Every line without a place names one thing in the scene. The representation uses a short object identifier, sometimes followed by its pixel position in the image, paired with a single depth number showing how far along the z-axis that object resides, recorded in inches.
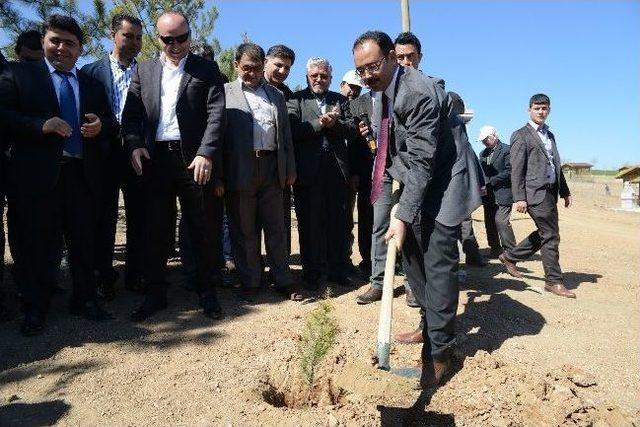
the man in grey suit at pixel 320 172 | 187.2
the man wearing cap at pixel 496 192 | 271.6
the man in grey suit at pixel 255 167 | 165.5
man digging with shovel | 115.7
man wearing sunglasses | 147.7
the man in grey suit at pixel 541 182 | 201.9
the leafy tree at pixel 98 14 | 307.9
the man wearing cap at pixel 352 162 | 200.4
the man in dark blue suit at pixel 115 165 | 165.2
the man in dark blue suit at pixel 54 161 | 138.4
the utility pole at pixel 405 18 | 264.7
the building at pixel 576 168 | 1969.7
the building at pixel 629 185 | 788.0
